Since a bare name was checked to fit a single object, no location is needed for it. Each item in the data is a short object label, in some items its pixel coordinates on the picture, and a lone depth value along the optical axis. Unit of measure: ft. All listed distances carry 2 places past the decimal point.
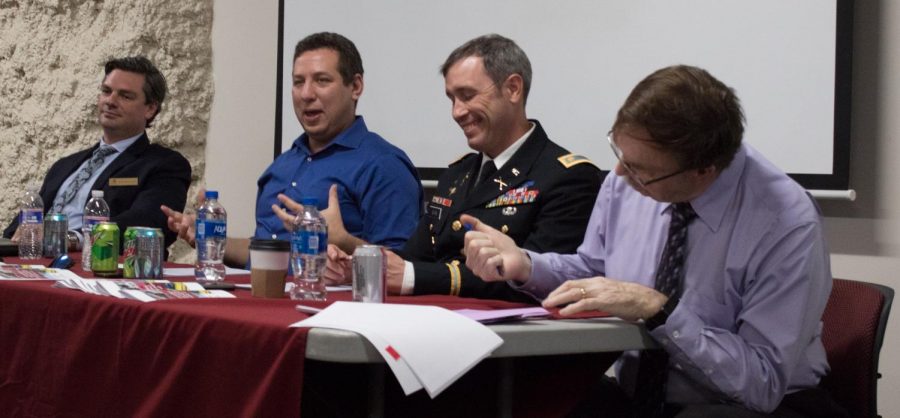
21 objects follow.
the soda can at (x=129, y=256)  8.51
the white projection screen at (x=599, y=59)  10.07
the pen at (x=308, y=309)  5.98
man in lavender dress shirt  5.90
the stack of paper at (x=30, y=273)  8.29
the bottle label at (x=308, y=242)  6.98
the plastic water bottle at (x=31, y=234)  10.78
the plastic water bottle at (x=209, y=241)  8.30
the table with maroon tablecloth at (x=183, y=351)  5.39
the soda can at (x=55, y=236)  10.64
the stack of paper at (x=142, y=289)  6.94
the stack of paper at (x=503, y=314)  5.76
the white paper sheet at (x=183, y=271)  9.11
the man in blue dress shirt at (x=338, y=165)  10.25
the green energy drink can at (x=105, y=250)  8.46
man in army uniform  7.72
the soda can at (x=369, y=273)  6.47
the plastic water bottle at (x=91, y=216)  9.11
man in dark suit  12.62
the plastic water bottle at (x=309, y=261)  6.99
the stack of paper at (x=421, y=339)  5.08
